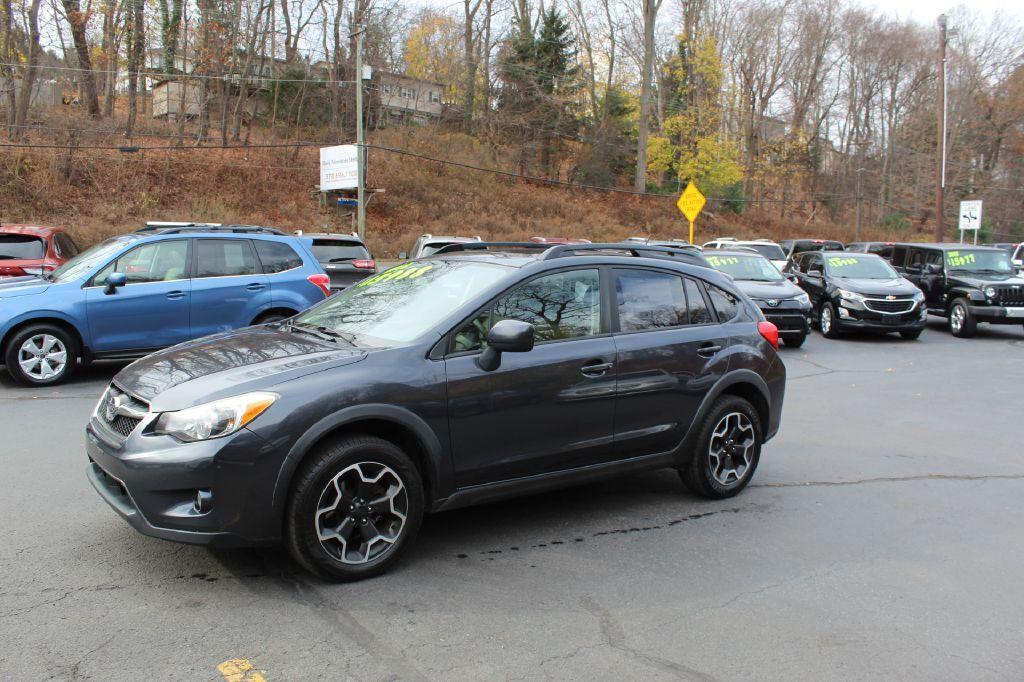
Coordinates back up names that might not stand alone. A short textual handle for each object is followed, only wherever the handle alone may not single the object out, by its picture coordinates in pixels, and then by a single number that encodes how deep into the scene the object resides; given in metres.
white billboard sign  31.20
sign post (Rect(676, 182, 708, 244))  23.31
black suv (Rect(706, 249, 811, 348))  13.74
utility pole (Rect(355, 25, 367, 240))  26.39
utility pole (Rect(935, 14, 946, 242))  29.08
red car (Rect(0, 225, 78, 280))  11.62
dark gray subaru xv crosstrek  3.66
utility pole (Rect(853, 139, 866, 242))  55.60
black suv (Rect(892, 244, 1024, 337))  15.86
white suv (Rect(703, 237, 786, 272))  22.61
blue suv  8.69
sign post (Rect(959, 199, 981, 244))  30.27
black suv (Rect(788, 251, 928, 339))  15.02
